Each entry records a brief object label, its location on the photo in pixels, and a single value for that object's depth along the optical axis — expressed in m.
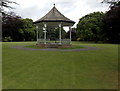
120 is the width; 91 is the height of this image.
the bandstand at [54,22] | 13.48
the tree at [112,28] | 19.46
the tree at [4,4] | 7.83
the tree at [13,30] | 27.31
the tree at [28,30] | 34.93
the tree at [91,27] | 27.27
